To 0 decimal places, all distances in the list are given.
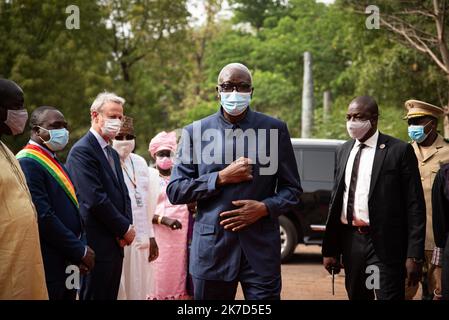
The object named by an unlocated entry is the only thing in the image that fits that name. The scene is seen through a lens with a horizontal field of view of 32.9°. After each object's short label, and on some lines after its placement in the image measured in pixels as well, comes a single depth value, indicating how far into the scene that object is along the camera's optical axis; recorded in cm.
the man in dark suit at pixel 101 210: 598
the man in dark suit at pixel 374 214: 571
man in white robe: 729
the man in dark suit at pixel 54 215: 535
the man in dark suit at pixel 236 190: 494
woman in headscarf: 841
